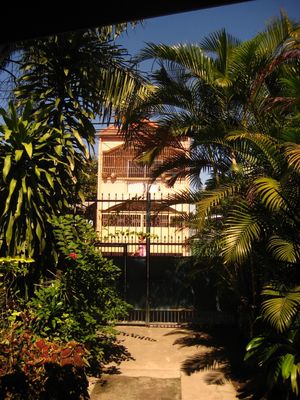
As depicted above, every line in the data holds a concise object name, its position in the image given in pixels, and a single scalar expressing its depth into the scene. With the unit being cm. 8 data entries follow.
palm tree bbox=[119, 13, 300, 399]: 508
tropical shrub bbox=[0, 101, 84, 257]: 617
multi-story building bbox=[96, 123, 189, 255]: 811
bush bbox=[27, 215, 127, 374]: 565
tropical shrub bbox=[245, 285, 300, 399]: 472
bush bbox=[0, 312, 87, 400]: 427
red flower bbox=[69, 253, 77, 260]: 581
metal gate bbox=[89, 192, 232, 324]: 967
